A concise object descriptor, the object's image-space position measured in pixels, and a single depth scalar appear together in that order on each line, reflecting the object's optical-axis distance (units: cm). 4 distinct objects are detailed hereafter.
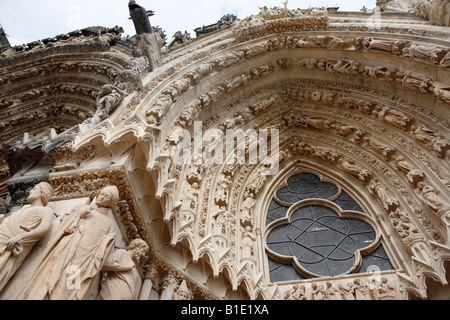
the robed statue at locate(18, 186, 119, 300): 285
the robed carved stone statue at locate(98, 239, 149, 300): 335
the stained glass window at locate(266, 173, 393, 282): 569
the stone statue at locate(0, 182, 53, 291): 294
